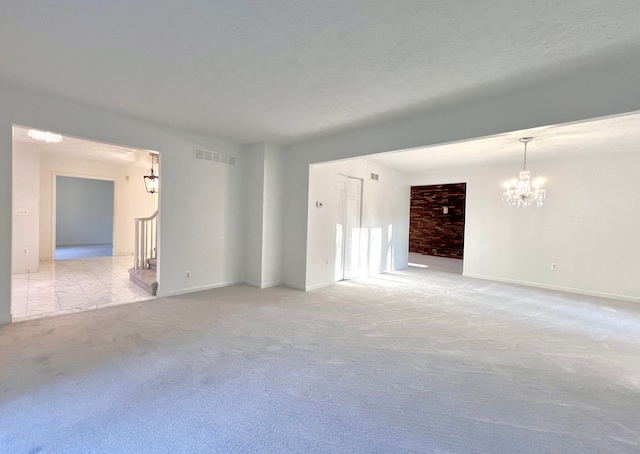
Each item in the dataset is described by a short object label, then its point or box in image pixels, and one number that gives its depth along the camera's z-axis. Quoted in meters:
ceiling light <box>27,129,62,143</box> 4.71
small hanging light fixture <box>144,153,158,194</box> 6.11
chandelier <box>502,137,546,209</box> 5.50
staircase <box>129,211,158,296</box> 5.59
